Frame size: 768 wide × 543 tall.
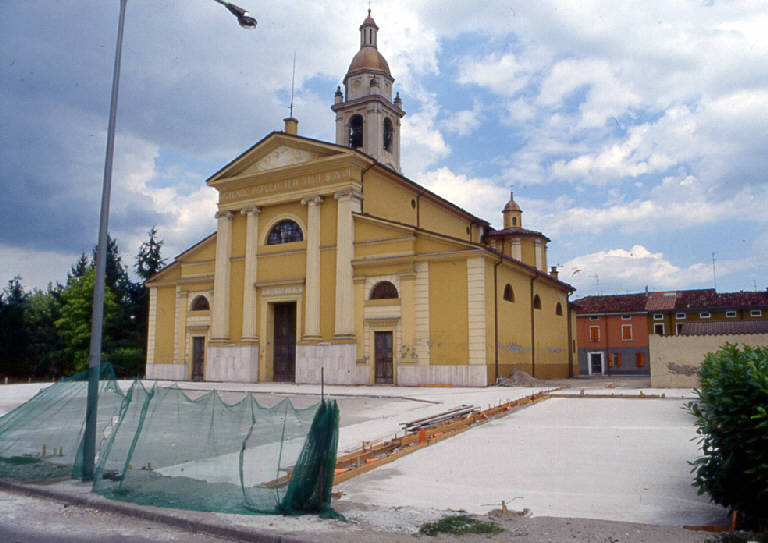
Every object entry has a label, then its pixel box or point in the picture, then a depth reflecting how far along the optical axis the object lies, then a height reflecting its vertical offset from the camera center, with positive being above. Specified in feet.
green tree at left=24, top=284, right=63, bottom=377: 172.76 +0.68
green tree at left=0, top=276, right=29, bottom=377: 166.81 +0.37
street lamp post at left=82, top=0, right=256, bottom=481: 27.07 +2.67
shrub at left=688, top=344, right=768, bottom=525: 16.98 -2.63
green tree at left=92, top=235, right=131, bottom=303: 176.76 +18.82
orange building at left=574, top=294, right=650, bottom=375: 187.62 +2.41
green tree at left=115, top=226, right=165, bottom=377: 155.53 +6.00
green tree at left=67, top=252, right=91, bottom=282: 207.41 +26.09
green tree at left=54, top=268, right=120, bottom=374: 158.30 +5.81
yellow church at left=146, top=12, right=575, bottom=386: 90.38 +9.52
